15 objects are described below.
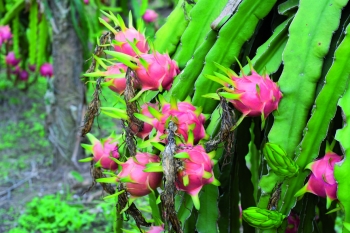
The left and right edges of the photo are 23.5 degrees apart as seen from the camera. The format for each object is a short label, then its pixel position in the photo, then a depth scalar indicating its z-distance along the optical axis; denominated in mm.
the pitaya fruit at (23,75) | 5639
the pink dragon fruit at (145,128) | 1473
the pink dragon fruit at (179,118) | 1425
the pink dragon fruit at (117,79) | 1554
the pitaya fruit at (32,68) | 5574
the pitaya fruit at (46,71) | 4944
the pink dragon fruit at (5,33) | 4283
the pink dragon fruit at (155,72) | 1493
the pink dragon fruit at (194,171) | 1366
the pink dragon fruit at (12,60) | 5069
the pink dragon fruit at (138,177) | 1405
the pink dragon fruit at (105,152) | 1665
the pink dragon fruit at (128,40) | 1556
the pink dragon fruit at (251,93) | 1426
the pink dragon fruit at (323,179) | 1395
